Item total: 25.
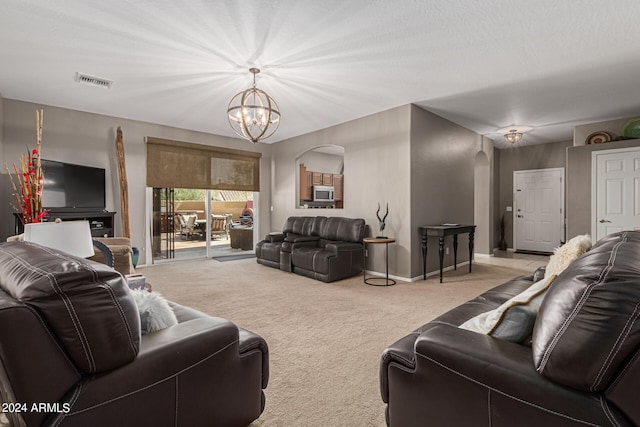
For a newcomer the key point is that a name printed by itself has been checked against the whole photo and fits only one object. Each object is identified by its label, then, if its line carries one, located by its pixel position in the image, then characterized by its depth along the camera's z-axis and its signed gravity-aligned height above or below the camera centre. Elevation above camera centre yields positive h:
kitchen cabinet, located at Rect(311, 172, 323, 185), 8.01 +0.82
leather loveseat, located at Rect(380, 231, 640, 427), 0.89 -0.52
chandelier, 3.49 +1.07
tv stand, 4.36 -0.11
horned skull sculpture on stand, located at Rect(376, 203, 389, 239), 4.92 -0.20
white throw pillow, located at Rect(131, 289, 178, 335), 1.34 -0.44
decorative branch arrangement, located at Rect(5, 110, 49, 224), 2.25 +0.14
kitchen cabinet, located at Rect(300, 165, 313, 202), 7.55 +0.63
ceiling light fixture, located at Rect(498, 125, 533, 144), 5.94 +1.50
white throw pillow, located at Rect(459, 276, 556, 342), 1.24 -0.43
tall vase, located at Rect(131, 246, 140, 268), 5.34 -0.76
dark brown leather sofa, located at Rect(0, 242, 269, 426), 0.91 -0.50
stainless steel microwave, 7.75 +0.42
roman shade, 5.84 +0.90
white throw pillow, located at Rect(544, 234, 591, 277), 1.76 -0.25
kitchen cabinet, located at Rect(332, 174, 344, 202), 8.70 +0.66
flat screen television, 4.51 +0.37
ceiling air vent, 3.71 +1.57
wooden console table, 4.60 -0.33
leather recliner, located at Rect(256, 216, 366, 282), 4.71 -0.62
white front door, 7.15 +0.00
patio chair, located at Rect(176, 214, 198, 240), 6.80 -0.32
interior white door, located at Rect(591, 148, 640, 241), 4.86 +0.28
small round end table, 4.51 -0.99
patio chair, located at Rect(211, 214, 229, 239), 7.30 -0.35
